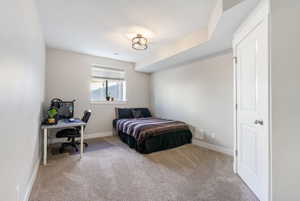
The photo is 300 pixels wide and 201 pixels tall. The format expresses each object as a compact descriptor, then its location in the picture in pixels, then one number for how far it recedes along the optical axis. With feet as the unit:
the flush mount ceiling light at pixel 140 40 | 10.07
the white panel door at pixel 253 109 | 5.18
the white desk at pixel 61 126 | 8.44
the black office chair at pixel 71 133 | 10.44
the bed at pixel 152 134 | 10.62
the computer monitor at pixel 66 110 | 12.05
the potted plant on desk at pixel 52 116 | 9.26
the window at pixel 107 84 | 15.37
